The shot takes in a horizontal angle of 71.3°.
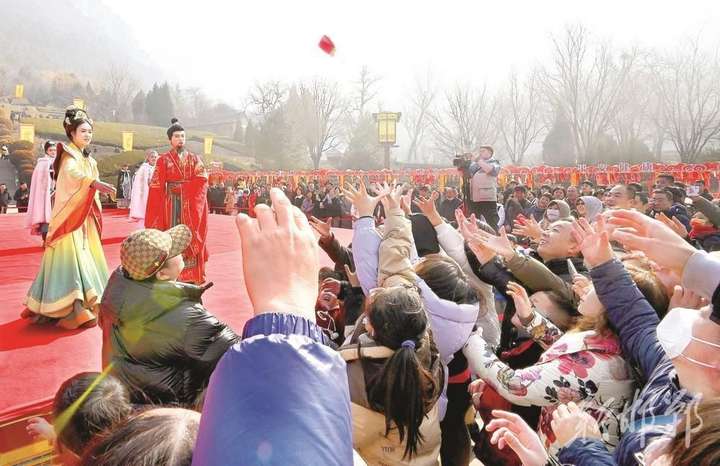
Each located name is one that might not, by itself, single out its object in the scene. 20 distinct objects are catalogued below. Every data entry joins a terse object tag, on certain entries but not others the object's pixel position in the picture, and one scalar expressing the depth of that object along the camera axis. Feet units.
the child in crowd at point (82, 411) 4.67
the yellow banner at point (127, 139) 72.71
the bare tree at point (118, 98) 177.68
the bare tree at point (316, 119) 133.28
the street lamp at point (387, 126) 74.13
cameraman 25.11
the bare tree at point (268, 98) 148.56
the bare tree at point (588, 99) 108.17
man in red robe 16.43
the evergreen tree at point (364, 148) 137.49
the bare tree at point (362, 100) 115.55
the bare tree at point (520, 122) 133.49
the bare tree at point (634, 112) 106.42
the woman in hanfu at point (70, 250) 13.50
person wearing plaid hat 6.41
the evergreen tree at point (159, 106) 162.69
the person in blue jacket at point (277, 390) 1.88
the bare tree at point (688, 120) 91.25
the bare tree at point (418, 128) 145.46
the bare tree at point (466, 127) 136.67
